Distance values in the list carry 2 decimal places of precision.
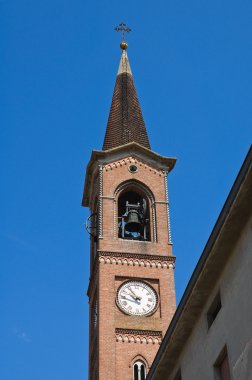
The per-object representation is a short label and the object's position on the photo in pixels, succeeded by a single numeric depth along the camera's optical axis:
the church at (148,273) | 19.84
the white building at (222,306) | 19.08
